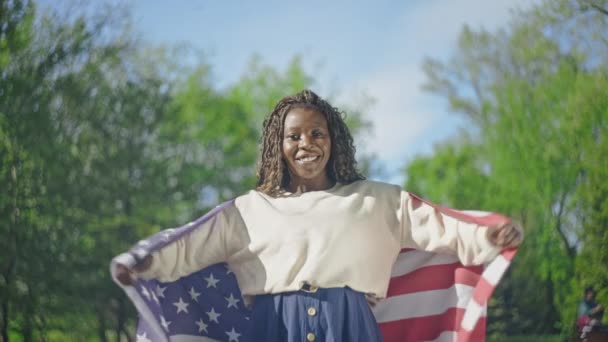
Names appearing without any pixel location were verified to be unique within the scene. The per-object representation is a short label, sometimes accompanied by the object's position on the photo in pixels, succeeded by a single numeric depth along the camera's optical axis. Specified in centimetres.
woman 310
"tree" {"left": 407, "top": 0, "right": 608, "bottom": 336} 884
